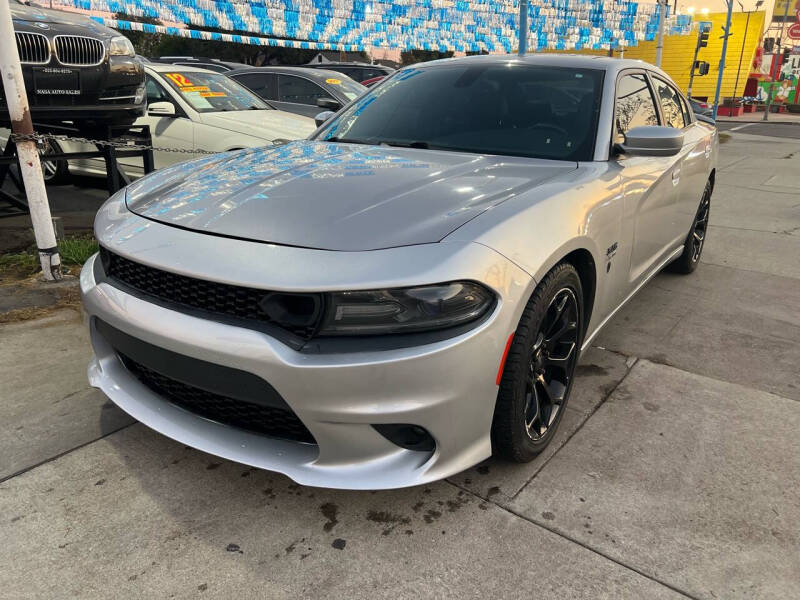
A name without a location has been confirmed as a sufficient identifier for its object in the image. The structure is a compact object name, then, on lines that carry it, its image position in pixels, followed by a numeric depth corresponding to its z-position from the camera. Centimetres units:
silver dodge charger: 179
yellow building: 4209
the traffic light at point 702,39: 2464
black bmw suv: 445
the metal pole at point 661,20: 2005
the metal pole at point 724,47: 2590
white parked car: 644
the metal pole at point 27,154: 383
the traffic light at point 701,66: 2125
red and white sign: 3838
